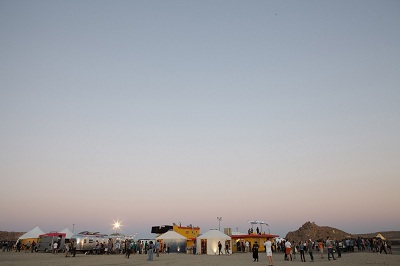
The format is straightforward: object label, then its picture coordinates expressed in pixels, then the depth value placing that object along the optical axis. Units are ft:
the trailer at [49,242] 130.21
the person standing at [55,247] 119.24
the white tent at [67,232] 145.89
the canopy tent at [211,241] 122.62
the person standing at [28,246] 141.69
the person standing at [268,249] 67.67
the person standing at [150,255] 86.77
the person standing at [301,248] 81.18
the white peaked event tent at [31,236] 157.69
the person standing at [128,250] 100.58
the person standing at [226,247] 124.81
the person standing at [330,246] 83.56
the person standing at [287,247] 81.92
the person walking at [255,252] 79.56
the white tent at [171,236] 139.03
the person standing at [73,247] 99.58
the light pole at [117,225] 183.97
